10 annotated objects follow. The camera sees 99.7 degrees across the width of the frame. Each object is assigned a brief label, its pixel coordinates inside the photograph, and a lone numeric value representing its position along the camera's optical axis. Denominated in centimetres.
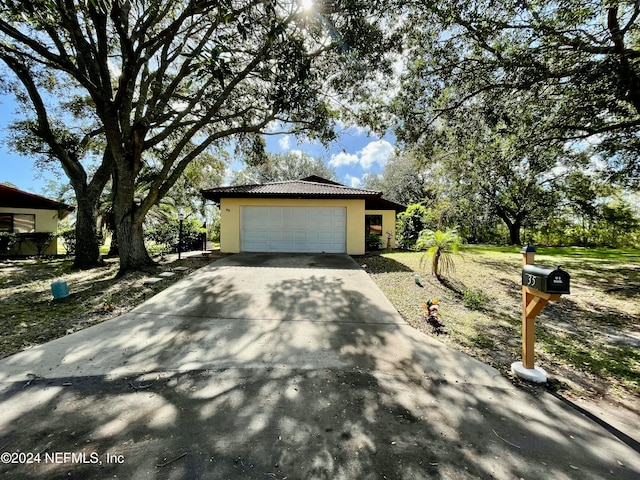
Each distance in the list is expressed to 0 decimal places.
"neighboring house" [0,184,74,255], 1303
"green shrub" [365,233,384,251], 1571
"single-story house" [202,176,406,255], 1175
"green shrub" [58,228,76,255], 1316
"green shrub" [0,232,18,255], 1203
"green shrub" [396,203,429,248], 1797
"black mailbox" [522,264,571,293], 258
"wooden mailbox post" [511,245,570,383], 259
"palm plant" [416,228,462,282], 743
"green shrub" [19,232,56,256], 1269
